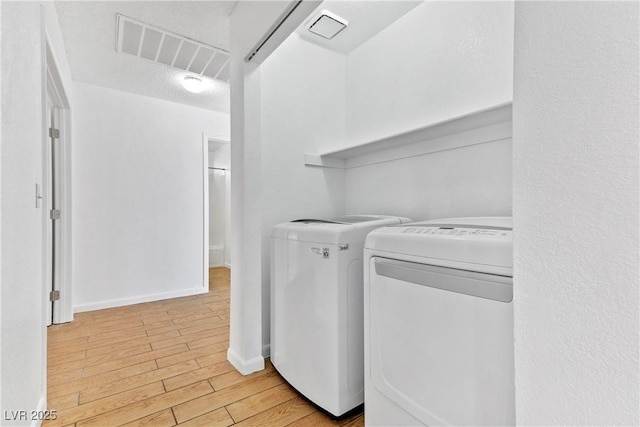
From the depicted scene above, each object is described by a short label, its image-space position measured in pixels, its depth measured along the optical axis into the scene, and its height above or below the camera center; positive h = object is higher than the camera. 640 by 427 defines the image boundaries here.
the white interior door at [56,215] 2.46 +0.00
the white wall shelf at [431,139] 1.29 +0.42
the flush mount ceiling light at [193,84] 2.73 +1.28
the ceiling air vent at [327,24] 1.80 +1.25
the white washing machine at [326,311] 1.26 -0.46
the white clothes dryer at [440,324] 0.74 -0.34
